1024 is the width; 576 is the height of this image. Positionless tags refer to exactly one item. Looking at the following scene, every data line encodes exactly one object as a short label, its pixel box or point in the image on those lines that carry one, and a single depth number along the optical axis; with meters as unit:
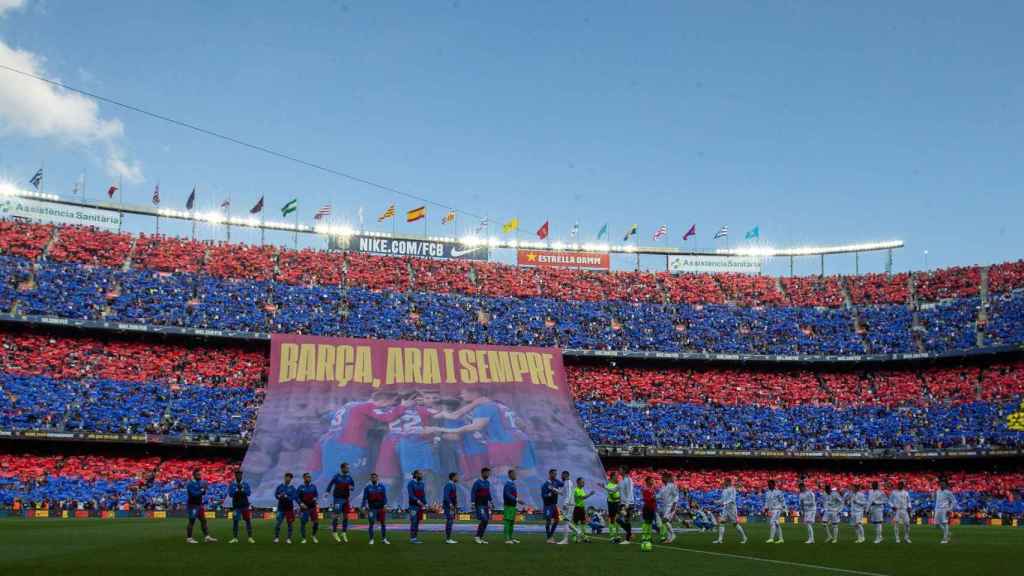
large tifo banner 49.94
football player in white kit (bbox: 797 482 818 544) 28.48
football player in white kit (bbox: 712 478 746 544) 28.02
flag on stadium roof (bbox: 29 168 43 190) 67.31
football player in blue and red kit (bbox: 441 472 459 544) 25.38
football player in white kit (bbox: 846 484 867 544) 29.12
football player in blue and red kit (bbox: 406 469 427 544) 25.09
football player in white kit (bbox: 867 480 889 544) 29.53
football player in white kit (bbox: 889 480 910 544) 30.55
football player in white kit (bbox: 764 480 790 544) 28.12
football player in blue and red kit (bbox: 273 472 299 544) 25.48
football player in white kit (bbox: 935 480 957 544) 30.30
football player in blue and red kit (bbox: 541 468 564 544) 26.47
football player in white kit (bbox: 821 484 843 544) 29.36
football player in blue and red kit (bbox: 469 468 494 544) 25.36
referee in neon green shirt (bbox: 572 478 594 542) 25.69
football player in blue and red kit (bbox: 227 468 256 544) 25.06
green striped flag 73.25
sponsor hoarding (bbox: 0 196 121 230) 65.38
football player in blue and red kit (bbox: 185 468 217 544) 24.20
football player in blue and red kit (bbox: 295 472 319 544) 25.73
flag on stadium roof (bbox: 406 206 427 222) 74.94
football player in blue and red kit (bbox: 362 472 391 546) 25.14
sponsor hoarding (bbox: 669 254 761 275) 79.69
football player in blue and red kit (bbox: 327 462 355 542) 25.59
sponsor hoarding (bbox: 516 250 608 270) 75.81
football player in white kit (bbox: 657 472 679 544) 26.89
